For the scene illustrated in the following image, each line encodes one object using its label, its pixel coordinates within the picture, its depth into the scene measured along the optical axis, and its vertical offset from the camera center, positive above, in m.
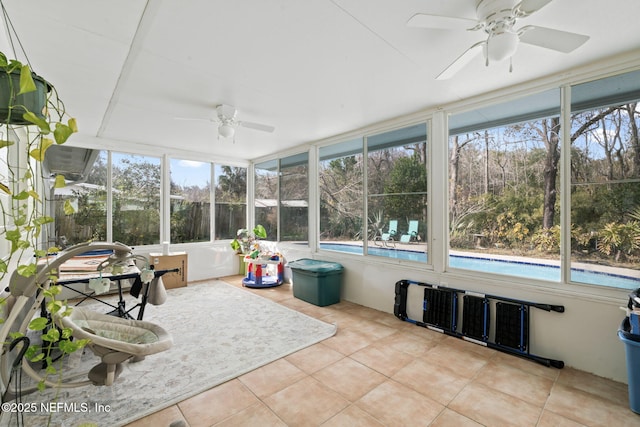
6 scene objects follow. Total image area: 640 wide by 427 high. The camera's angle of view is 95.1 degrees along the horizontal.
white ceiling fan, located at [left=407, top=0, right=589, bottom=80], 1.71 +1.15
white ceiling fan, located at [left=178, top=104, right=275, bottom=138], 3.38 +1.14
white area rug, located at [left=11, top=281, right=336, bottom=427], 2.13 -1.38
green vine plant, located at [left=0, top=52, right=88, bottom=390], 0.86 +0.24
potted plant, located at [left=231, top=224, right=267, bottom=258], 5.99 -0.55
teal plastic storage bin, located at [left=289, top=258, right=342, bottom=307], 4.34 -1.02
